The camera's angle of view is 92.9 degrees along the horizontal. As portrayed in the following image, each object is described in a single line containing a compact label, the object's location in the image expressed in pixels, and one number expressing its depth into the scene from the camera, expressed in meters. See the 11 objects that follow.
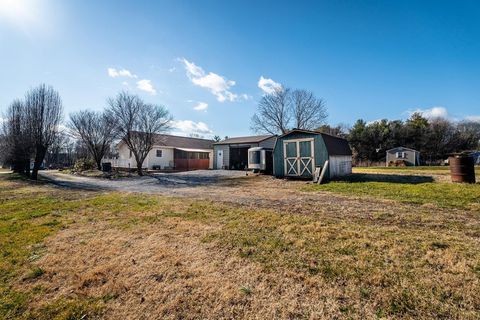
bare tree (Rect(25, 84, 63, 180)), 18.20
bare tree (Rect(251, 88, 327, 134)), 36.06
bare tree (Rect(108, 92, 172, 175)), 21.92
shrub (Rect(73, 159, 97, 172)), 27.14
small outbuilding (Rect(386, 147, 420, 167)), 32.16
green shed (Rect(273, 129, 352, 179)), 13.38
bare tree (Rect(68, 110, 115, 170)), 27.23
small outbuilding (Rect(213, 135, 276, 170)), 27.91
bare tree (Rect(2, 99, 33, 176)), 18.30
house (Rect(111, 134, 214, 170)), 29.54
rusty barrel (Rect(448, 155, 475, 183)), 9.98
